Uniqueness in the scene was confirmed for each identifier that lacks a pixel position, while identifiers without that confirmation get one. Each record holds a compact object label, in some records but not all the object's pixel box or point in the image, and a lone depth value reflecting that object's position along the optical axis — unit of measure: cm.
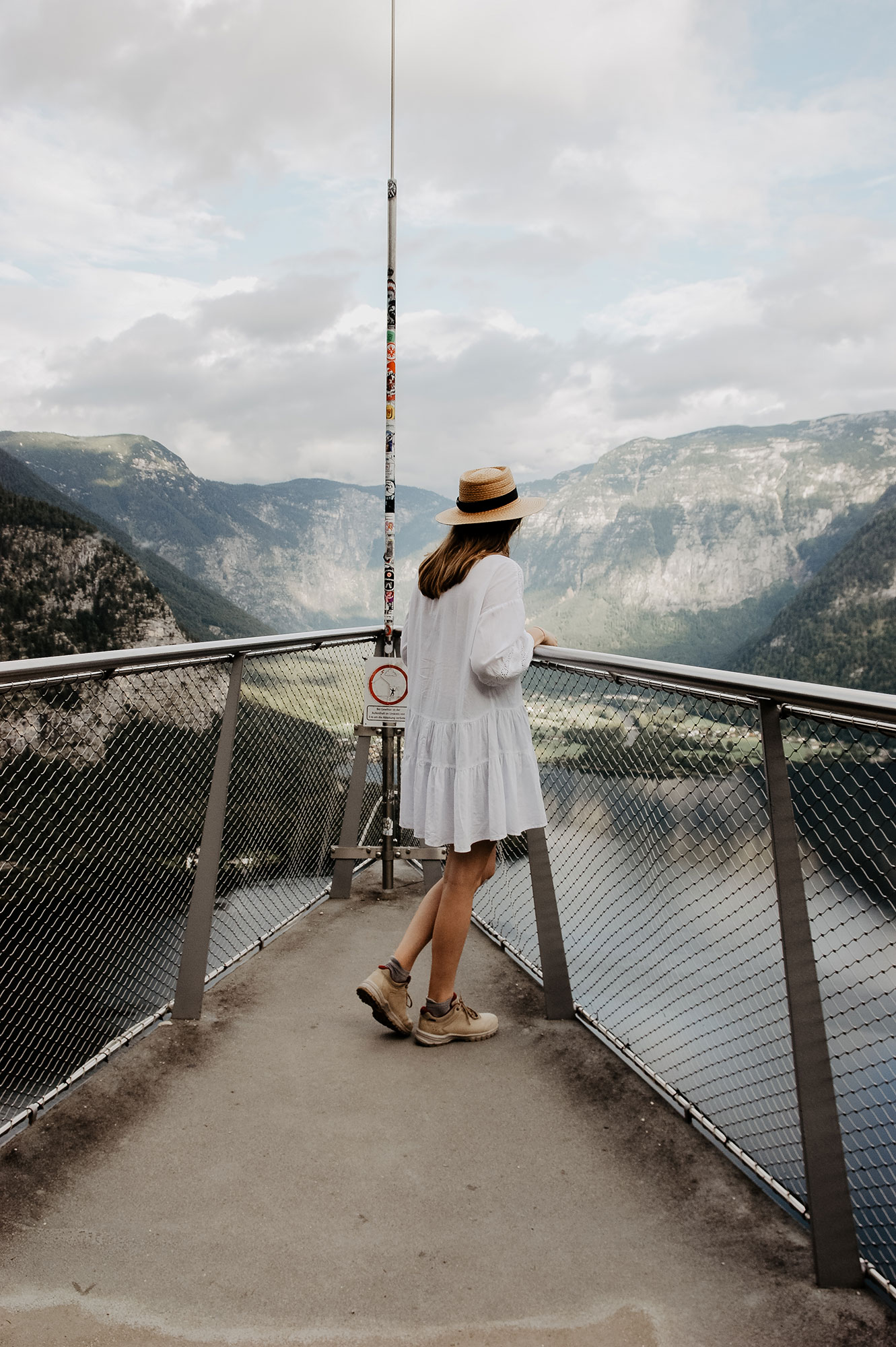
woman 240
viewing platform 171
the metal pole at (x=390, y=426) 448
